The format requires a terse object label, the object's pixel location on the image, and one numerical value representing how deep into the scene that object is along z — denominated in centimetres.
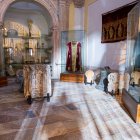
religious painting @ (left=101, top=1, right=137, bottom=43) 432
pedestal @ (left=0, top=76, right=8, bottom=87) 500
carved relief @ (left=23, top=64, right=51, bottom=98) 337
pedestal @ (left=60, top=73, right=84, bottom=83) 558
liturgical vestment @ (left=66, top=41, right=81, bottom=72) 591
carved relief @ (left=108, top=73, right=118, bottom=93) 420
